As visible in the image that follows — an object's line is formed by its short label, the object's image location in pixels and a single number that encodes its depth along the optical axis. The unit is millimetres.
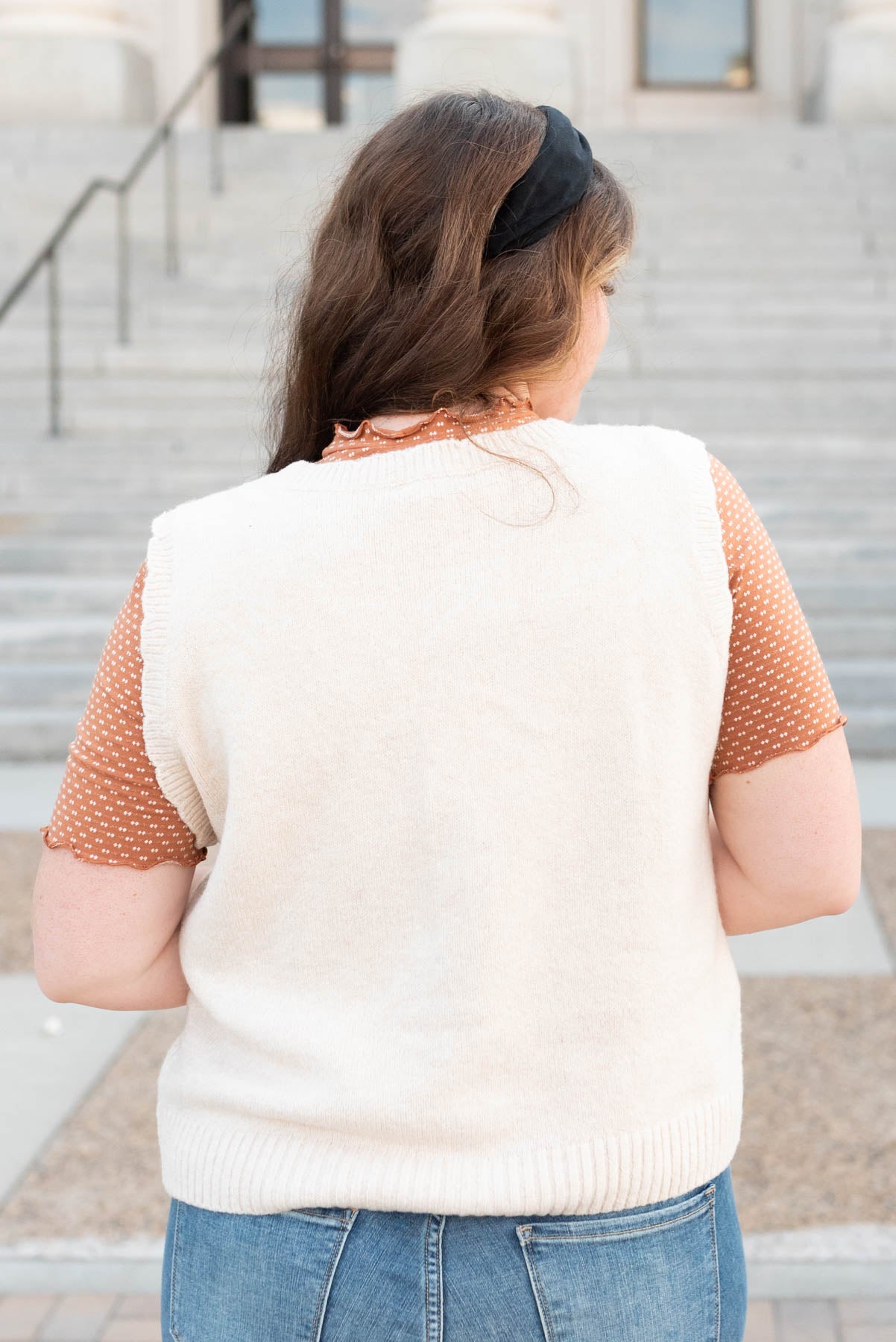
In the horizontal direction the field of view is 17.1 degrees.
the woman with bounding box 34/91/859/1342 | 2326
